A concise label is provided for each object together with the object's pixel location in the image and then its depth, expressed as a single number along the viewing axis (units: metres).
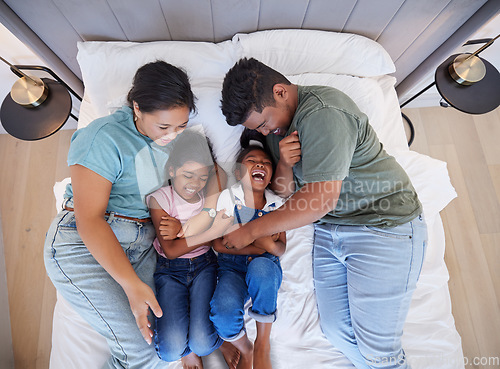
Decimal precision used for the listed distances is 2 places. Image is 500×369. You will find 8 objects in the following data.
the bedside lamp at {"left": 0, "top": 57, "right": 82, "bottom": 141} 1.33
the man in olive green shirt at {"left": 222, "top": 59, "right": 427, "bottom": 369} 0.98
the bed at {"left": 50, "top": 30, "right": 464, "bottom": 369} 1.20
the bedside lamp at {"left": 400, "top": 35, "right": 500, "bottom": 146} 1.44
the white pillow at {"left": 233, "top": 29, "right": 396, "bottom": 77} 1.38
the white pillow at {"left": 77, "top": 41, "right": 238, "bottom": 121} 1.32
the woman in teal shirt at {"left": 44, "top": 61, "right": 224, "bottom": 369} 1.03
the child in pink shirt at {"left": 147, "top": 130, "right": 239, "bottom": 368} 1.11
